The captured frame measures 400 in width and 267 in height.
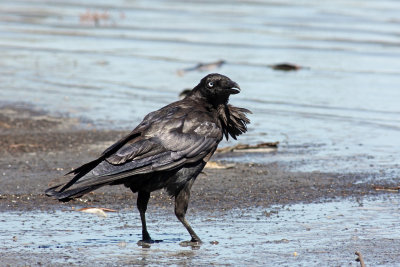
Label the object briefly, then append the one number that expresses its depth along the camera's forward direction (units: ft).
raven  40.42
